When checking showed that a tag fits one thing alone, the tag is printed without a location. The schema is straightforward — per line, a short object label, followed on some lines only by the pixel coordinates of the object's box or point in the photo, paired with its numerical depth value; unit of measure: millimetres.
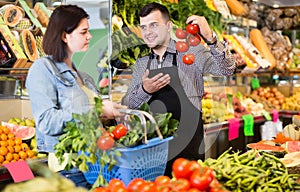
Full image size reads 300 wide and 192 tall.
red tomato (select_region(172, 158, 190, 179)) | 1671
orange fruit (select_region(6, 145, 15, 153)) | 3350
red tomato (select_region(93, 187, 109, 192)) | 1712
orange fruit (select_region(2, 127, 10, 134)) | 3475
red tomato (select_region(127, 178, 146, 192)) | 1647
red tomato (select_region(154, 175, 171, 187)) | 1700
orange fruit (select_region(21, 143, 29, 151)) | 3436
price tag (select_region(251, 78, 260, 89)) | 6930
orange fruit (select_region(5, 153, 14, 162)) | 3273
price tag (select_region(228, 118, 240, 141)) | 5353
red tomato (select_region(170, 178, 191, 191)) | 1604
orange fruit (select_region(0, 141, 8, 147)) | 3344
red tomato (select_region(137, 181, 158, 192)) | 1611
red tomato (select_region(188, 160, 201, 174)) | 1678
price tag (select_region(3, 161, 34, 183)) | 3002
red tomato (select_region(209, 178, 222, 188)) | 1699
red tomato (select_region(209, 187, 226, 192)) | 1666
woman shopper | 2465
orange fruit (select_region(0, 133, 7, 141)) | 3407
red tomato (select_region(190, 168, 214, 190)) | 1620
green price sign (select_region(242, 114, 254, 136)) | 5679
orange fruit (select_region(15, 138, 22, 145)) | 3447
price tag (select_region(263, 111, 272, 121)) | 6083
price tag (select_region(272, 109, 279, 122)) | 6316
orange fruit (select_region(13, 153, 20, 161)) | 3322
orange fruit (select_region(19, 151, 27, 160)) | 3358
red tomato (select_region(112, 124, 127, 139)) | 2166
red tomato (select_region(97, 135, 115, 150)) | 2087
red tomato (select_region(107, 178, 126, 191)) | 1691
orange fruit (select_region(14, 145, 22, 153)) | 3394
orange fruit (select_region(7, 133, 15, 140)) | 3461
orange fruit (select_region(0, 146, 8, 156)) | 3281
